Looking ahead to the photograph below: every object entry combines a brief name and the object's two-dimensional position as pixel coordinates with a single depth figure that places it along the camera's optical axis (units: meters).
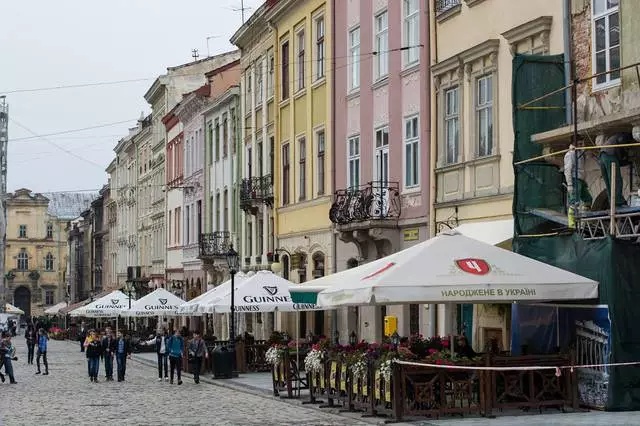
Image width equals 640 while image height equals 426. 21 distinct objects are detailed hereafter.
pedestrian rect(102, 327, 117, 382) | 35.97
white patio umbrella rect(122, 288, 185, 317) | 46.81
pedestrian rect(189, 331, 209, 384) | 33.47
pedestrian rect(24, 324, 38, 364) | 49.62
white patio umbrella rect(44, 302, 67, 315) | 108.75
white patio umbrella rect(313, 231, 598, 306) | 19.16
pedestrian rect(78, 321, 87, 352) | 65.53
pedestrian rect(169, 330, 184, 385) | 33.34
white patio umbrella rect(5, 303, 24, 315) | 110.84
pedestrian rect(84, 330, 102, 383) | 35.41
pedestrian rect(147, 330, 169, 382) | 35.00
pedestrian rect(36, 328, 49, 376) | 40.10
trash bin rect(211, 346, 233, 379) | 34.50
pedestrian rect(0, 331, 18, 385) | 34.38
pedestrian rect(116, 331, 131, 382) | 35.78
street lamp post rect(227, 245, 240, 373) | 33.62
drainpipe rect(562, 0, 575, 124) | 22.52
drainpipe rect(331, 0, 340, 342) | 36.59
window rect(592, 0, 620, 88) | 21.02
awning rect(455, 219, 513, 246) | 24.06
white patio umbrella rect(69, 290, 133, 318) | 53.72
